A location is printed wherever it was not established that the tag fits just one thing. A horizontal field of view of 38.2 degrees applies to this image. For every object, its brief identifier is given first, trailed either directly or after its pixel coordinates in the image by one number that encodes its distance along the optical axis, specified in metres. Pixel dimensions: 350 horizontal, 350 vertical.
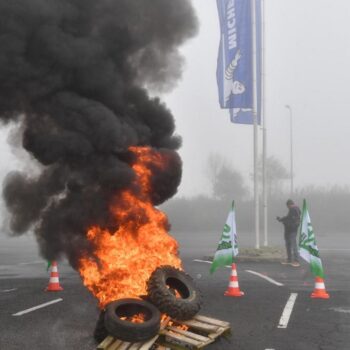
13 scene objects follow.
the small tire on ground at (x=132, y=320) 5.67
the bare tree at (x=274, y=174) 49.91
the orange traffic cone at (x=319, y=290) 9.62
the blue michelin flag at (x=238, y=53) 17.05
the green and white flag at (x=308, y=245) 10.29
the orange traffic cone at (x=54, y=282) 10.68
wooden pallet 5.61
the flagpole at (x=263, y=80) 17.53
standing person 14.91
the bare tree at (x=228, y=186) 49.94
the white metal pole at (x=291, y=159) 38.60
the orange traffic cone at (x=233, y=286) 9.99
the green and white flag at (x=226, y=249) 11.41
